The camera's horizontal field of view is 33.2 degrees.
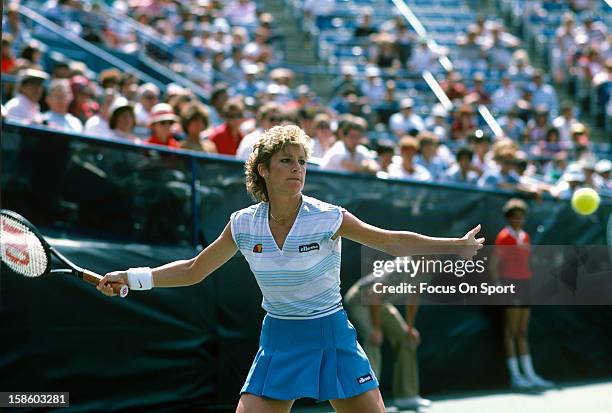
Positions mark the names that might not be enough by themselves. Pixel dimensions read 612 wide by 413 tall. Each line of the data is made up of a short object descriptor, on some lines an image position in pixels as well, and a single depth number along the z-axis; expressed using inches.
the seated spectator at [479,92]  605.3
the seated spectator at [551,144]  557.6
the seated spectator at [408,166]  373.7
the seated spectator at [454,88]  604.1
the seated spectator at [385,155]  366.0
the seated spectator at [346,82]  572.7
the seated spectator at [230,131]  354.0
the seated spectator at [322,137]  377.4
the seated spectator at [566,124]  585.3
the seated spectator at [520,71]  643.5
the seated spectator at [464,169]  394.6
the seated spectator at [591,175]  437.1
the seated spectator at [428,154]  403.9
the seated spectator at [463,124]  535.2
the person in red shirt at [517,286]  346.0
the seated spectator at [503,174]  380.5
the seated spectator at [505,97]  619.8
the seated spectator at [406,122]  533.0
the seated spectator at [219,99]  424.5
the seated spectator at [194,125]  331.6
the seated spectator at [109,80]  410.1
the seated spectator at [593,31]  697.0
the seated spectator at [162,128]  328.5
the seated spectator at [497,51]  677.3
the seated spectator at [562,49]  693.3
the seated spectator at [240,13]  663.1
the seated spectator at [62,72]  406.0
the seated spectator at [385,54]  631.2
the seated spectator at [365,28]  669.3
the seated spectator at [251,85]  541.0
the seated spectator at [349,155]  344.2
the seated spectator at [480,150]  418.3
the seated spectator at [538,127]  577.9
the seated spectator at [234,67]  574.2
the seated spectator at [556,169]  496.4
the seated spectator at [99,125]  335.0
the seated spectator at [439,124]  548.1
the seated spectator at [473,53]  673.6
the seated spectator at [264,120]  331.6
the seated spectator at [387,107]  575.8
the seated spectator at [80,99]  375.2
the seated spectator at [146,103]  413.4
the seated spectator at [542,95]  626.8
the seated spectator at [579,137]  519.2
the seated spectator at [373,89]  592.1
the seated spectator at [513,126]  582.6
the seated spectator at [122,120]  334.6
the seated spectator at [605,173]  480.4
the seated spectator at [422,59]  640.4
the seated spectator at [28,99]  341.1
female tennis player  171.9
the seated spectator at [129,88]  427.8
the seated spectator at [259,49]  600.4
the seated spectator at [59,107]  333.4
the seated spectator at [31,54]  426.0
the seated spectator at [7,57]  423.5
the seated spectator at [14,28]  484.7
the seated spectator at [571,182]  409.7
